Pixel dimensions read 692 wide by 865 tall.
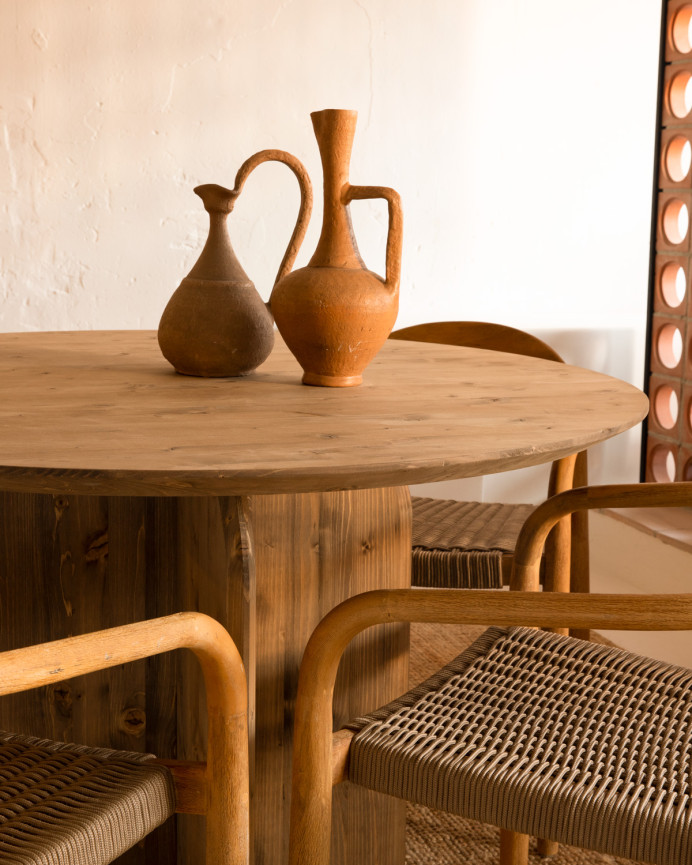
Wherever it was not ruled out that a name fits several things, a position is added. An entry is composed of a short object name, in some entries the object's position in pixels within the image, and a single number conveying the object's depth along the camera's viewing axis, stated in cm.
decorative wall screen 311
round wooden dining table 109
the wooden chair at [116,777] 83
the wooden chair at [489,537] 167
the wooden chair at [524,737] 91
